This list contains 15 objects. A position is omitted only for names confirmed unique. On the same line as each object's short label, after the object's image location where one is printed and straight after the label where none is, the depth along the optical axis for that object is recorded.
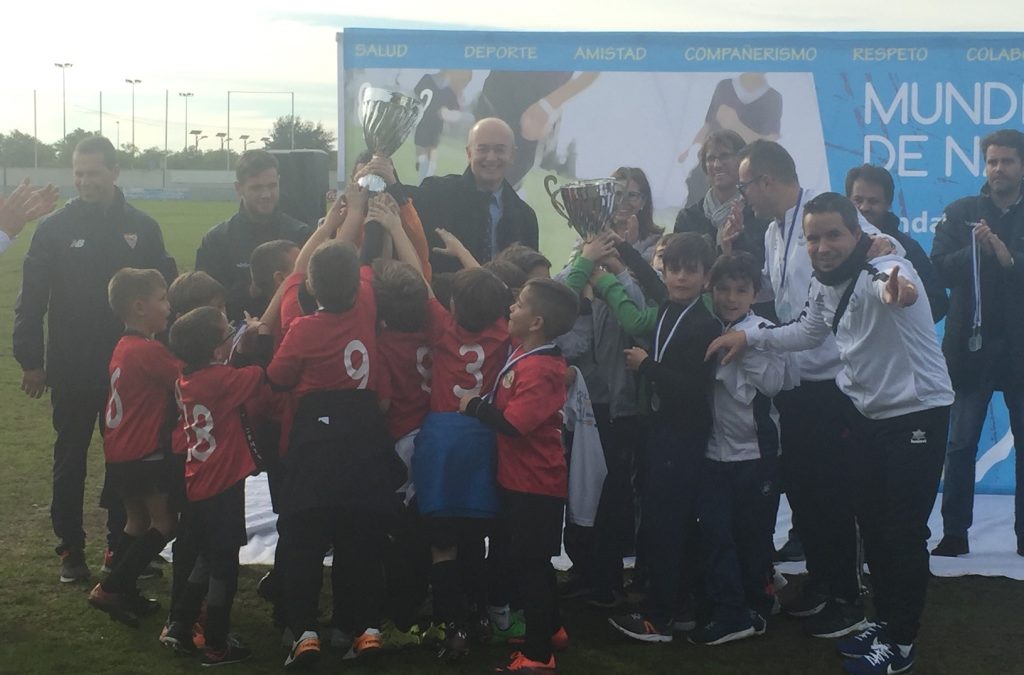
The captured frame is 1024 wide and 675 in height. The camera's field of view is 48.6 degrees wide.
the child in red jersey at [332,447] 3.64
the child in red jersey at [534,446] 3.66
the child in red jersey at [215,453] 3.76
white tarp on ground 5.04
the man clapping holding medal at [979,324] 5.24
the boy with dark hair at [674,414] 3.98
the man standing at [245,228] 4.78
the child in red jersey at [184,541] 3.85
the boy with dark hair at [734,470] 4.03
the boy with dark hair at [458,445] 3.80
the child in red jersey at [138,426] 4.09
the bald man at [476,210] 4.71
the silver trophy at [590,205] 4.07
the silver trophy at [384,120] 4.12
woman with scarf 4.70
